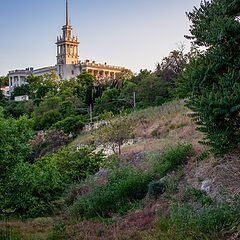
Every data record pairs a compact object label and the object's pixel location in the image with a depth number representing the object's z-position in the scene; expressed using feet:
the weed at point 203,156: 29.03
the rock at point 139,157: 43.19
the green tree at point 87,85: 193.57
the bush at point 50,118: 152.76
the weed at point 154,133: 70.90
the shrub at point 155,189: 26.76
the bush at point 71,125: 126.41
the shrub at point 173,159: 30.99
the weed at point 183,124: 63.10
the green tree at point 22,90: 273.54
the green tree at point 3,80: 430.61
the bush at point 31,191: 27.91
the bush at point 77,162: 48.44
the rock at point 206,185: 23.50
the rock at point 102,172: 43.50
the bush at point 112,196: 28.32
